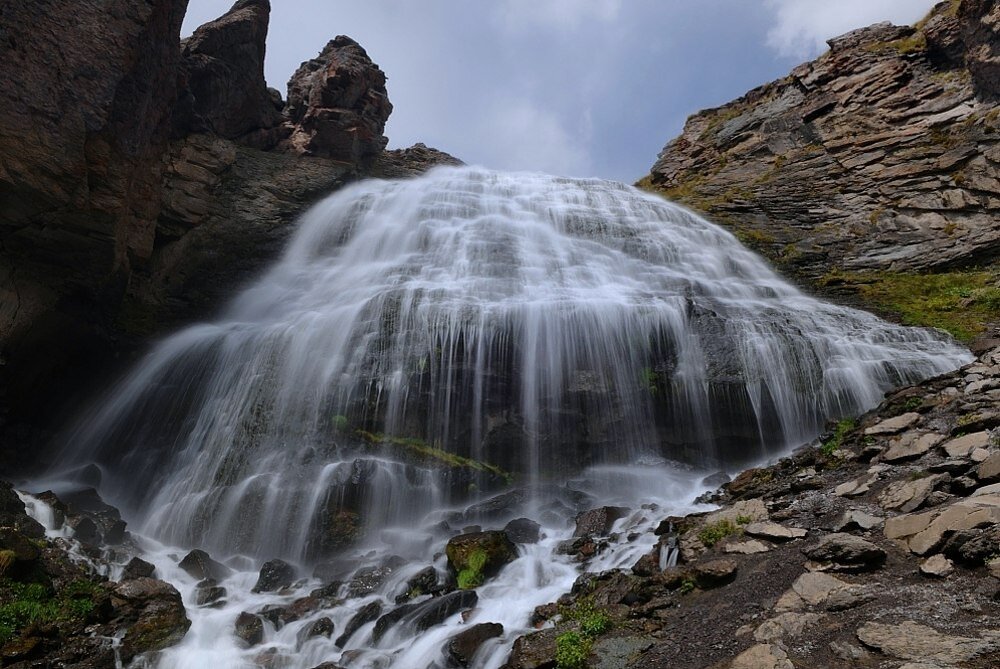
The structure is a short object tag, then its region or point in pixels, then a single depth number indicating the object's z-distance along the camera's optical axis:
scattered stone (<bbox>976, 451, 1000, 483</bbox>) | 5.38
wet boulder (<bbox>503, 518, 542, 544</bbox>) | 9.77
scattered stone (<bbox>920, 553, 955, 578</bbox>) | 4.41
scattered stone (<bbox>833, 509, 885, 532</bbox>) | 5.61
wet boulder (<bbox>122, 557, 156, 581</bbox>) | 9.36
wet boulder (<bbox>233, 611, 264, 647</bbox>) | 7.90
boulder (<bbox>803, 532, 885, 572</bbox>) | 4.91
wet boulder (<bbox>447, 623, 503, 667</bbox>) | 6.45
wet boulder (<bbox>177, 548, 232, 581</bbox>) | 9.91
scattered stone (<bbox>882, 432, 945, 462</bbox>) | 7.09
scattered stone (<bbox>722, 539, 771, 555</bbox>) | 6.07
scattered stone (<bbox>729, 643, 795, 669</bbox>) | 4.11
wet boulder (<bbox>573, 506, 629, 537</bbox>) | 9.50
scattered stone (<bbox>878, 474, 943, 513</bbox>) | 5.71
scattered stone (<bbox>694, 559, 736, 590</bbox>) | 5.75
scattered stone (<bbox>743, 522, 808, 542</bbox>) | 6.05
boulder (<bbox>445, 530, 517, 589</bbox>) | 8.54
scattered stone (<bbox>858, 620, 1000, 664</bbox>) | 3.49
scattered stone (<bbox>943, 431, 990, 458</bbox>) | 6.38
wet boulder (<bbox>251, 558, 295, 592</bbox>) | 9.66
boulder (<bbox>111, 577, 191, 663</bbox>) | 7.54
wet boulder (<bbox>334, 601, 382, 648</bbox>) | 7.73
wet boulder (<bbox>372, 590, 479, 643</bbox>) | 7.55
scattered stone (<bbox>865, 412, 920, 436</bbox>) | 8.29
